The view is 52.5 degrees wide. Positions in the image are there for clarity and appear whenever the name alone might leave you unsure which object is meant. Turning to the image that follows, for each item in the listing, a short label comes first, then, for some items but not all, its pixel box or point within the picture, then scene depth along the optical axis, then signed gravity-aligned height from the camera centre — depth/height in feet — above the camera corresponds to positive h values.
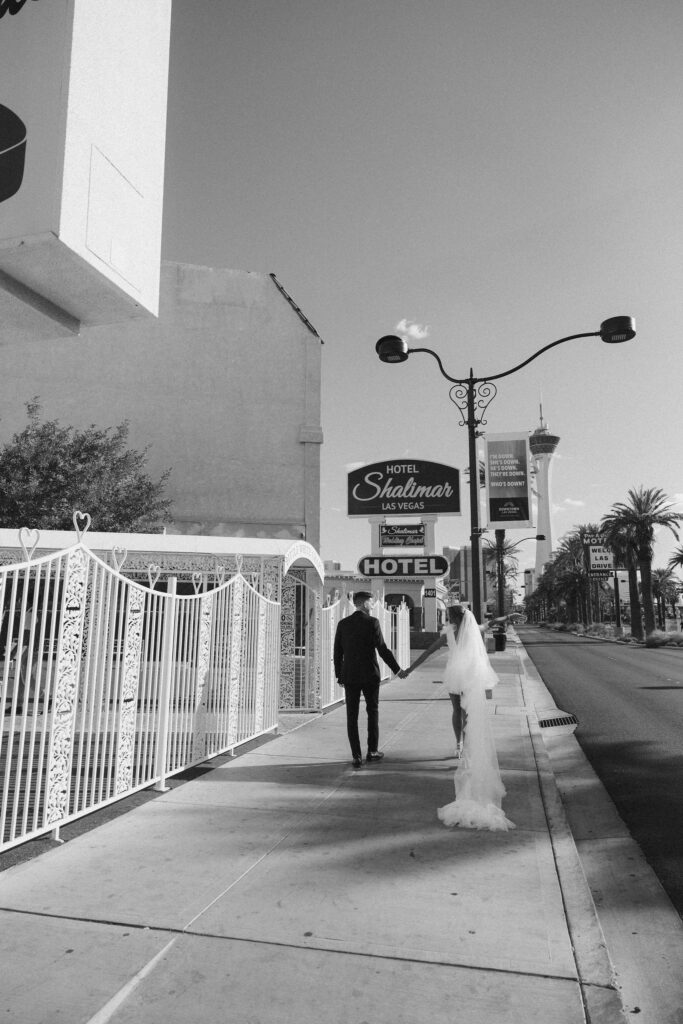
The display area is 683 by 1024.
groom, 25.05 -1.86
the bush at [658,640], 140.05 -5.18
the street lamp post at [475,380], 37.24 +13.74
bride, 18.06 -3.58
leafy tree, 72.02 +14.11
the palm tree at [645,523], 154.71 +20.30
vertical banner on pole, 49.97 +9.51
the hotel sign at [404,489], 77.71 +14.03
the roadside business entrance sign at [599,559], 219.82 +17.48
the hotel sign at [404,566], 71.10 +4.87
